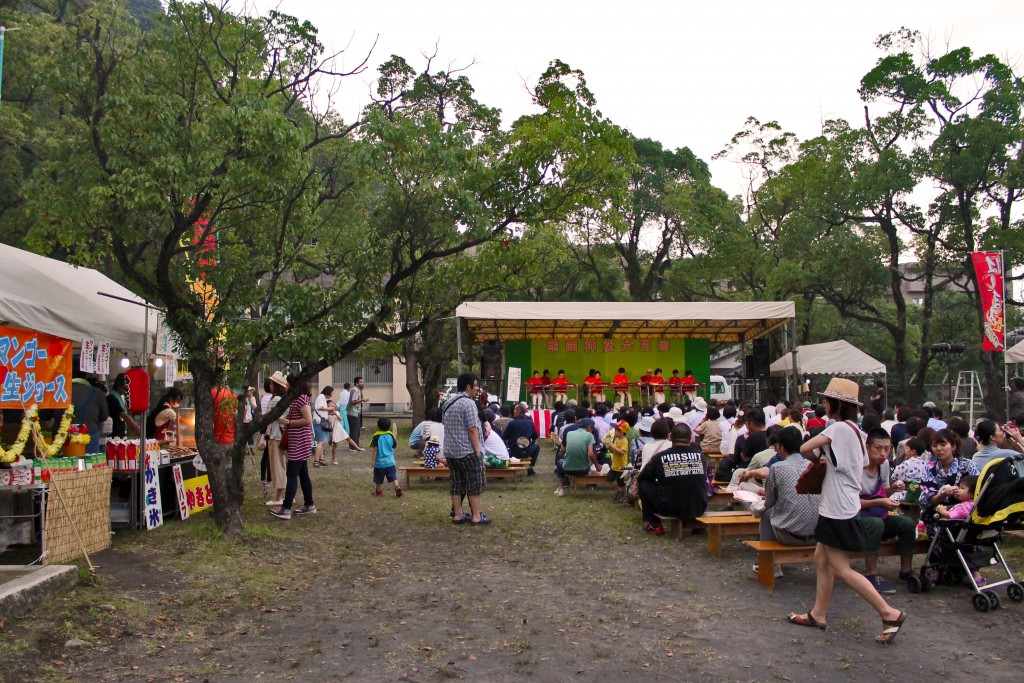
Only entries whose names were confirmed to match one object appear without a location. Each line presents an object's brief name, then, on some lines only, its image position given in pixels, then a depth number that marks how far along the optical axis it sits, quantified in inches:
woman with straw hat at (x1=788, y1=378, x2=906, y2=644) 184.2
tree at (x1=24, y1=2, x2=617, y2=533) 286.0
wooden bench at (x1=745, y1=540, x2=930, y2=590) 230.4
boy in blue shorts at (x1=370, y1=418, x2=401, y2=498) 408.2
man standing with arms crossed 321.1
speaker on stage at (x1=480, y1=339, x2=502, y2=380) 886.1
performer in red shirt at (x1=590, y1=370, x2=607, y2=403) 829.4
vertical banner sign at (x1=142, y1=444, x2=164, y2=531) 303.7
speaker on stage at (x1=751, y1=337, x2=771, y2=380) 864.3
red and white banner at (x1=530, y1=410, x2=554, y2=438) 736.3
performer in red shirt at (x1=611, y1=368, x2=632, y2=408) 855.7
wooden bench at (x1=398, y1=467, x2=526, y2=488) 449.4
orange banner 245.8
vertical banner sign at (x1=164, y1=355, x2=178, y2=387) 358.7
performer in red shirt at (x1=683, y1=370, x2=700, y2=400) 882.8
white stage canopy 736.3
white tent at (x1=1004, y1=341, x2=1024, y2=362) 562.9
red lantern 305.3
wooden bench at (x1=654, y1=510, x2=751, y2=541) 305.7
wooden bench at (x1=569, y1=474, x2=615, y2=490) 411.5
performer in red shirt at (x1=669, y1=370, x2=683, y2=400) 876.0
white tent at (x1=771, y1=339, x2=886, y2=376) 900.0
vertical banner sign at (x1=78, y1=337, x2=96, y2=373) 274.7
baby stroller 209.6
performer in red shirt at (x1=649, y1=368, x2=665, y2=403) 866.1
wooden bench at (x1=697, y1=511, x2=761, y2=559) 276.5
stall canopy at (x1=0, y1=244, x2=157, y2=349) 246.1
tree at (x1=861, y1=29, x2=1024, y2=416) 767.1
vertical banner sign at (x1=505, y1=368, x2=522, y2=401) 710.5
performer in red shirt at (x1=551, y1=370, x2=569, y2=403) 824.9
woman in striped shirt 326.6
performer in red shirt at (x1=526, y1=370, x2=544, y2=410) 843.4
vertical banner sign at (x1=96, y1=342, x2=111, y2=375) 285.7
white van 1211.7
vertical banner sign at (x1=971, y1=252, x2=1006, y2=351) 542.6
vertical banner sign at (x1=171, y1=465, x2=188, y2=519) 327.0
